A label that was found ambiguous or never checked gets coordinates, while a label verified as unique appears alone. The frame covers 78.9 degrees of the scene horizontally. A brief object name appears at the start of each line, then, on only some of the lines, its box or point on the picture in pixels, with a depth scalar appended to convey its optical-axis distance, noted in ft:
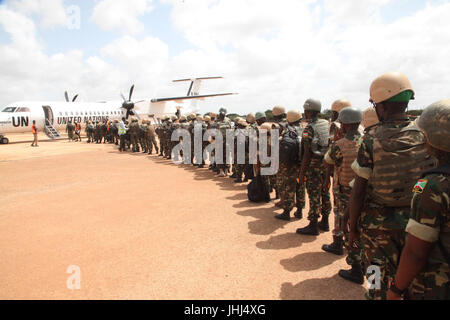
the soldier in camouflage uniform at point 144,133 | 47.04
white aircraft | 59.80
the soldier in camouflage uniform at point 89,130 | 67.04
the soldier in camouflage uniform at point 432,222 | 4.61
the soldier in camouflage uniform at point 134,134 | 49.10
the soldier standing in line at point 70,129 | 70.00
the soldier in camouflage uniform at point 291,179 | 15.39
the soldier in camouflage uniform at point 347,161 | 10.28
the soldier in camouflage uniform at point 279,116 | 19.03
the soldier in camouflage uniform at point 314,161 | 13.52
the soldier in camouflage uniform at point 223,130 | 28.99
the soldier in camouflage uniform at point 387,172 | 6.61
